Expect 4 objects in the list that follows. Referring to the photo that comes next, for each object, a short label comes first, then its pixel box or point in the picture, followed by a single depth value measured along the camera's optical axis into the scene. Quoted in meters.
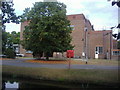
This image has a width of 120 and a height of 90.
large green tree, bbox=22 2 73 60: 18.75
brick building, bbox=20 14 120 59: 36.44
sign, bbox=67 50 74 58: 13.49
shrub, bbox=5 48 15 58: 25.40
